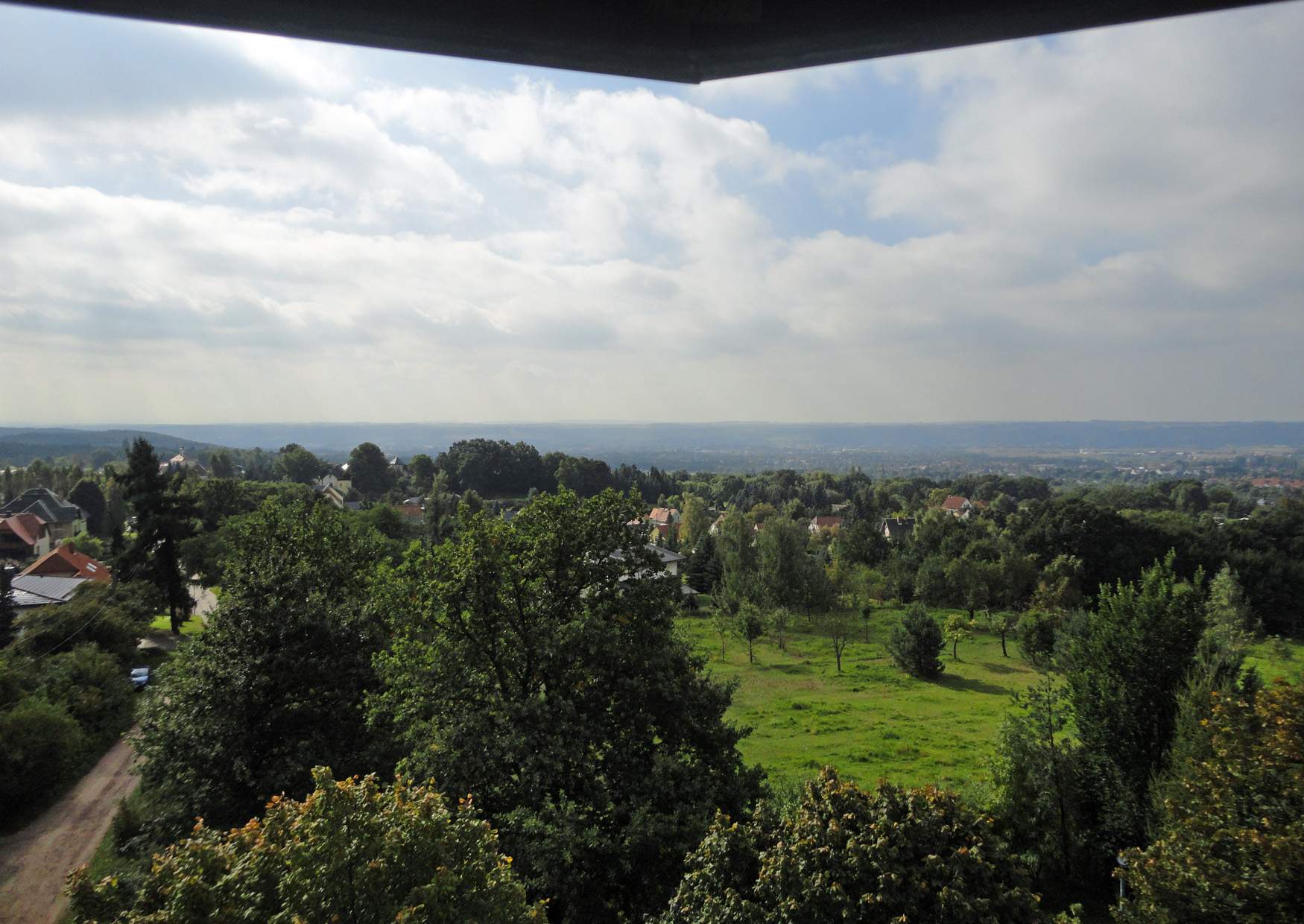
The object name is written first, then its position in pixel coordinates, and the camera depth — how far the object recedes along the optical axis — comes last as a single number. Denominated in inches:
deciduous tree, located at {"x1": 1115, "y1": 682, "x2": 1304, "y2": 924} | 266.5
